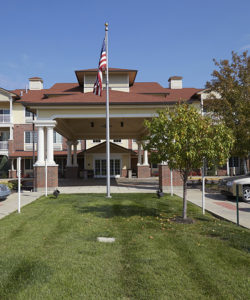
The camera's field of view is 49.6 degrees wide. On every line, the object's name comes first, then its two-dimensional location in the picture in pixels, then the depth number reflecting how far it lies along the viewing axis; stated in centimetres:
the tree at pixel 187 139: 779
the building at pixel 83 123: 1712
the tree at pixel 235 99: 1606
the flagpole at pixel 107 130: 1393
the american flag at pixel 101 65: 1416
